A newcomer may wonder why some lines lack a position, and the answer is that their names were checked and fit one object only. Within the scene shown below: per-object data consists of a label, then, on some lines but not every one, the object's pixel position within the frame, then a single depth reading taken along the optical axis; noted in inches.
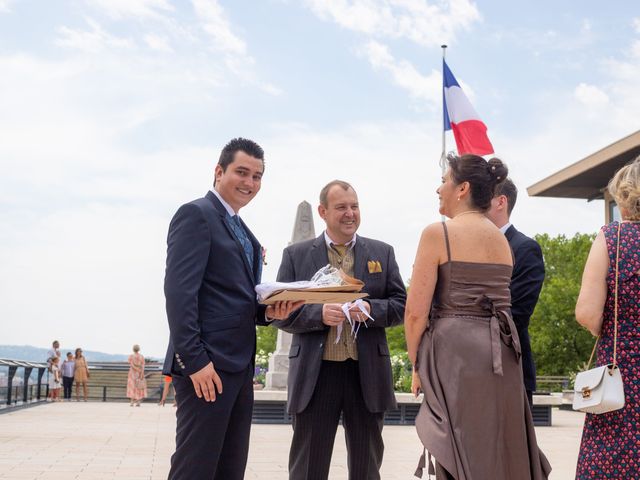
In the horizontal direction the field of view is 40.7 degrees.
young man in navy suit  144.8
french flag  541.5
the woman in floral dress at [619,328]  146.9
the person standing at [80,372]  1072.2
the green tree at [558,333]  2000.5
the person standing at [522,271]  184.1
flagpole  672.4
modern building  1109.1
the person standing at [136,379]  946.7
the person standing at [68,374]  1058.7
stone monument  653.3
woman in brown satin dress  143.9
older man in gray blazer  188.7
